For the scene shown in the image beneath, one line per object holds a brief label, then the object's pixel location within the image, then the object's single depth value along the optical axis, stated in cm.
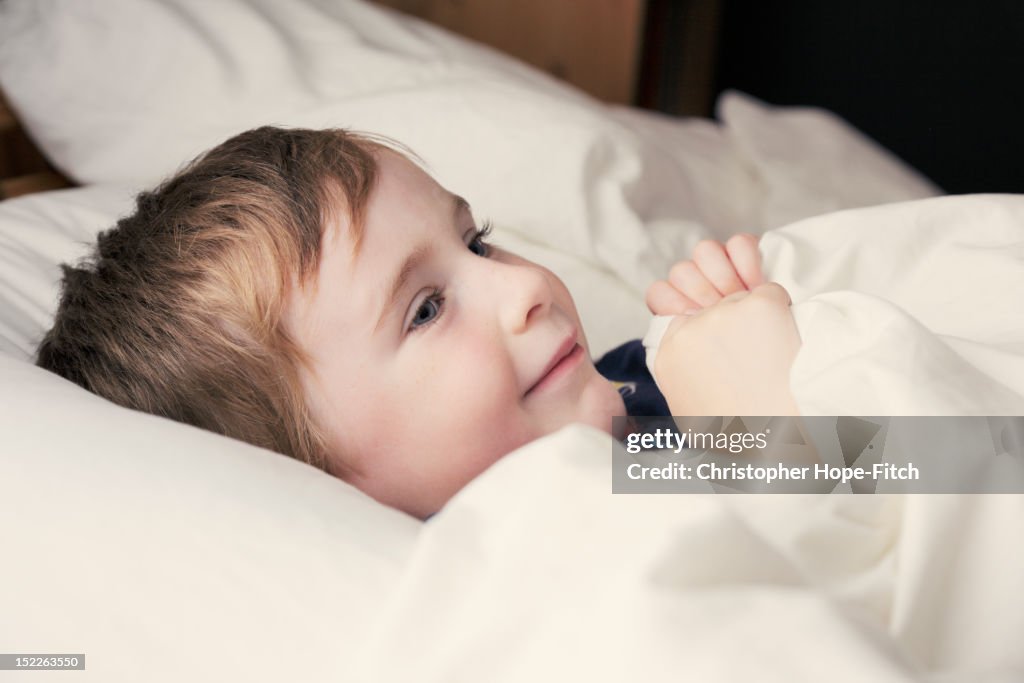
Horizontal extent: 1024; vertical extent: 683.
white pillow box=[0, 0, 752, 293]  110
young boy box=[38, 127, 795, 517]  72
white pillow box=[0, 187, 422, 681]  49
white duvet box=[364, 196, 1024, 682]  41
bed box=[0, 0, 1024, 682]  42
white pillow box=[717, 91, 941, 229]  133
